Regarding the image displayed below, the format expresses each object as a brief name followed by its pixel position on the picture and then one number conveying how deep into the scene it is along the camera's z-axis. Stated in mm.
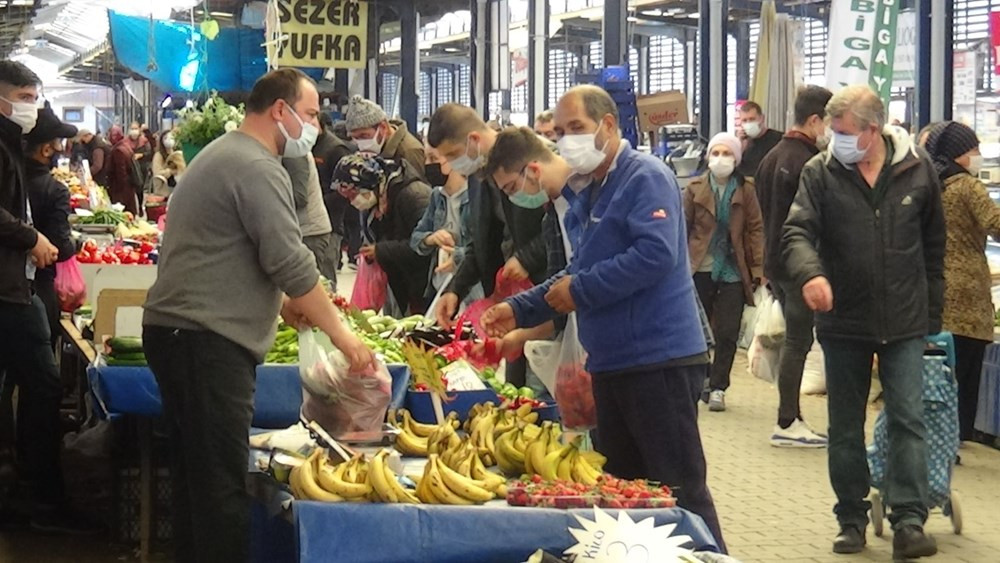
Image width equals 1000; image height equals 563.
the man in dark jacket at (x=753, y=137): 12312
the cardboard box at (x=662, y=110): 16516
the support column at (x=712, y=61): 17266
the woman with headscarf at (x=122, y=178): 22453
